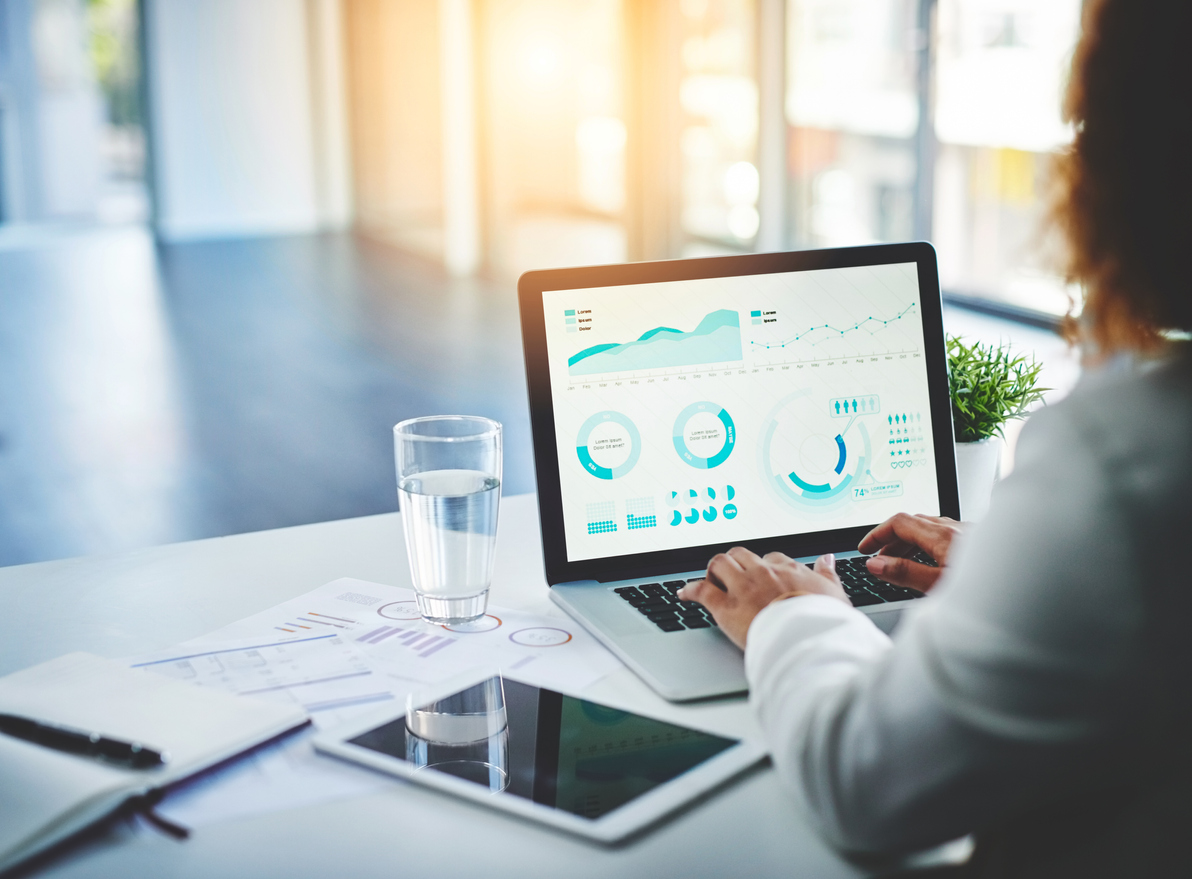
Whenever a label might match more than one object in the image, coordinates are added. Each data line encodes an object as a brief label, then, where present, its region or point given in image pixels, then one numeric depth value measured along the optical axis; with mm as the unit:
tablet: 672
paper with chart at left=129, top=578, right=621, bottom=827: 709
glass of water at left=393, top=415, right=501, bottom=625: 947
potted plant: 1125
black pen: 690
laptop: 1023
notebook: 635
